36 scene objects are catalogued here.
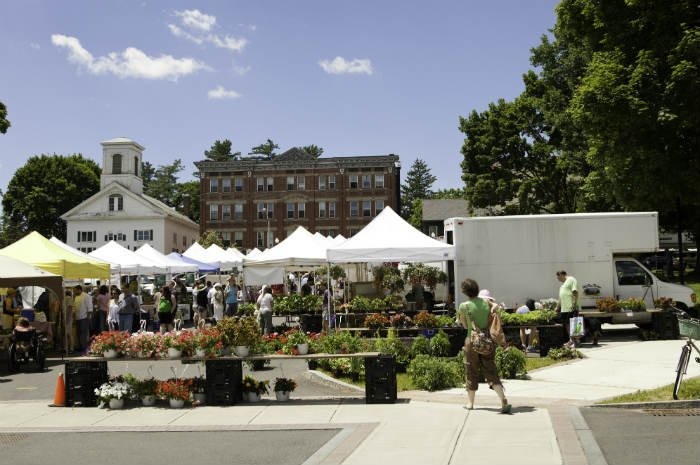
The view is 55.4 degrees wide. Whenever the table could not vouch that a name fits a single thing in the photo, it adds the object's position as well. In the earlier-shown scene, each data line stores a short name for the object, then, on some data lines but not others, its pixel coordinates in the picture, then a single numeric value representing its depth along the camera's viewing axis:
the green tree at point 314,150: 119.12
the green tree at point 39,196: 79.44
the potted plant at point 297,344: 11.59
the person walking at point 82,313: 19.50
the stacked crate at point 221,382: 10.98
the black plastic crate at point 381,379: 10.60
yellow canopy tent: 19.83
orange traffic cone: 11.17
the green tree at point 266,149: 116.06
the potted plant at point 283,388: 11.28
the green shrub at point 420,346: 14.44
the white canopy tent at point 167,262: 31.34
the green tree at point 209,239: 70.12
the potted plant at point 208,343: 11.00
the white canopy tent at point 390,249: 18.33
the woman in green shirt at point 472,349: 9.55
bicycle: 9.84
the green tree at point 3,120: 33.13
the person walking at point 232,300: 24.30
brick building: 78.69
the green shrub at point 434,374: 11.61
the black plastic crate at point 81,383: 11.16
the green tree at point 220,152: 114.62
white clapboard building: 76.56
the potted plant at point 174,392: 10.81
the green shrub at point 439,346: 14.76
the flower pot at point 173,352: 11.09
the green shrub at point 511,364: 12.45
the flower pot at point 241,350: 11.09
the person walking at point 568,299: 16.05
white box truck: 18.81
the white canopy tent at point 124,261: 28.89
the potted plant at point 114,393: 10.85
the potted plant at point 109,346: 11.17
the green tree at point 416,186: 122.44
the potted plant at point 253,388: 11.36
